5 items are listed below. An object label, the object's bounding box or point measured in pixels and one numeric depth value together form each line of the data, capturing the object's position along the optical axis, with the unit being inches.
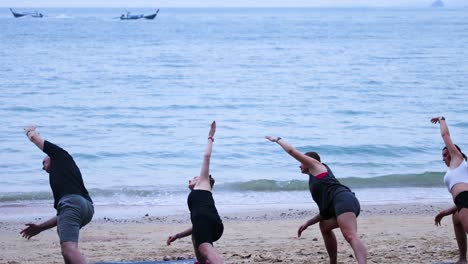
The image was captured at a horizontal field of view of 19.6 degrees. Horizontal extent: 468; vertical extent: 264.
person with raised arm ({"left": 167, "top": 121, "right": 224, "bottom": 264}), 464.7
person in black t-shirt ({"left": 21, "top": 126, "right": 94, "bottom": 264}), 464.2
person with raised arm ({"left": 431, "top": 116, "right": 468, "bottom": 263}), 489.4
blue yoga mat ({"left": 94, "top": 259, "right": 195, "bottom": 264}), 548.7
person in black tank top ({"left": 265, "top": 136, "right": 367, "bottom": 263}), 467.9
